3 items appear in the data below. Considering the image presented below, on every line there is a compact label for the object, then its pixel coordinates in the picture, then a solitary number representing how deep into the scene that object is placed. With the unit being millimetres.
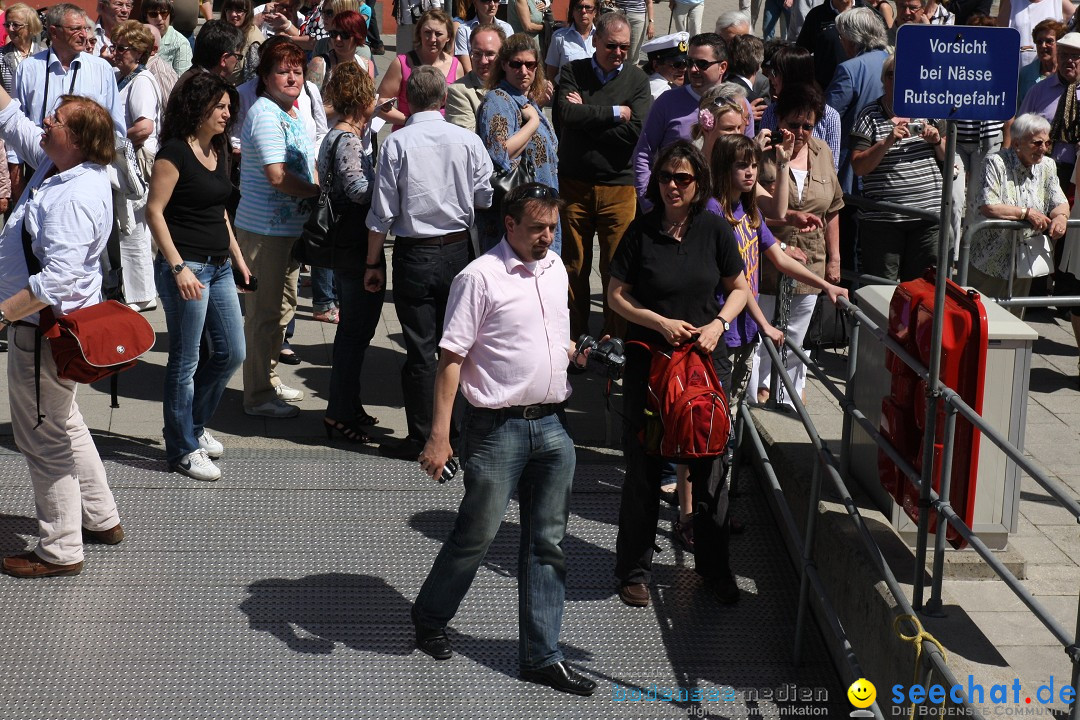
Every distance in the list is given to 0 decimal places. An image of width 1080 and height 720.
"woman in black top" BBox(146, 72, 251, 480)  6328
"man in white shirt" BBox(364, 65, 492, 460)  6652
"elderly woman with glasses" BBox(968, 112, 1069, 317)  8375
